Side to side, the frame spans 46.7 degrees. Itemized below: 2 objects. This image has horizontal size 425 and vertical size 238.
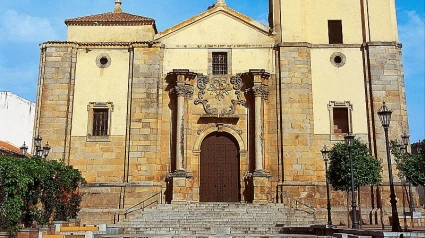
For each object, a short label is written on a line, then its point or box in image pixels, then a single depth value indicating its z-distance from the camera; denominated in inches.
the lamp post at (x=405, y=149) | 729.0
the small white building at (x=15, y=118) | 1379.2
